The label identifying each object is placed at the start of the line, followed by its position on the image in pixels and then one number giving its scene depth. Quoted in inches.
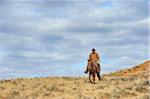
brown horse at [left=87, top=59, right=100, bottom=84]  1274.6
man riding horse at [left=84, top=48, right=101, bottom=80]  1272.1
